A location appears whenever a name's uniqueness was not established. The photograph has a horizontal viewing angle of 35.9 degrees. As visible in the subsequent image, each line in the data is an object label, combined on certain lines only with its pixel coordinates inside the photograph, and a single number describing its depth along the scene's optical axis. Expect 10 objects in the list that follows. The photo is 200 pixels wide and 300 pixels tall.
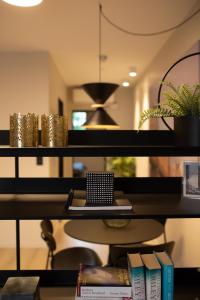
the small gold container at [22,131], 1.45
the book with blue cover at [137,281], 1.35
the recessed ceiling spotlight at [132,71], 4.99
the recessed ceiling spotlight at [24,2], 1.67
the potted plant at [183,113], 1.43
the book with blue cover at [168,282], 1.36
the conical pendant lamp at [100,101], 3.37
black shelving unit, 1.37
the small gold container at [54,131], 1.47
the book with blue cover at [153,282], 1.35
